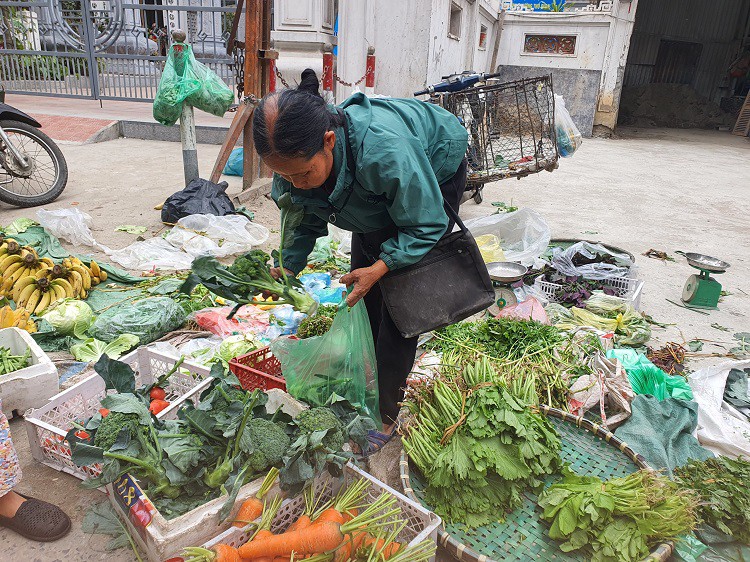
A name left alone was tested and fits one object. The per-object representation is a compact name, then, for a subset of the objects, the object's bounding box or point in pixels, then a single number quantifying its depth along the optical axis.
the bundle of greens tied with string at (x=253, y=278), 2.19
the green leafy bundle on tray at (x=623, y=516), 1.81
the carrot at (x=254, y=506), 1.73
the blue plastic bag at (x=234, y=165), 7.36
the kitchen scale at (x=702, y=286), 4.07
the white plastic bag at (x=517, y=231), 4.63
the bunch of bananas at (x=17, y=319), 3.05
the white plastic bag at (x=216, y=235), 4.74
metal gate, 10.42
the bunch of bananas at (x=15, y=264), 3.58
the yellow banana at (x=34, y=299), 3.48
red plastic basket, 2.58
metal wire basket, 5.11
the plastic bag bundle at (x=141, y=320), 3.31
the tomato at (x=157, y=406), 2.19
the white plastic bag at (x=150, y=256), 4.47
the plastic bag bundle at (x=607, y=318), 3.55
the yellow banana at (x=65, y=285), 3.68
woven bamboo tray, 1.90
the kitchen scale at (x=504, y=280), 3.95
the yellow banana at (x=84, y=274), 3.84
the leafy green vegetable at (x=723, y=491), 1.96
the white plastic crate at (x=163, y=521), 1.60
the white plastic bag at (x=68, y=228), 4.71
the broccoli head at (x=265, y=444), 1.81
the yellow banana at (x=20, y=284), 3.52
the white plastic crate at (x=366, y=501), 1.71
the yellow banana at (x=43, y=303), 3.48
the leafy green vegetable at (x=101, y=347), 3.13
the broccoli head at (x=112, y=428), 1.76
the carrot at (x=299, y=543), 1.65
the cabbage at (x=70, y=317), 3.27
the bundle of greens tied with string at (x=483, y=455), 2.03
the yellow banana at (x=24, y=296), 3.49
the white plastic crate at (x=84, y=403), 2.20
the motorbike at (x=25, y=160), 5.31
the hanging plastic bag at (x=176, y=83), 5.26
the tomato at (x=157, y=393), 2.26
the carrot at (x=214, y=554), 1.54
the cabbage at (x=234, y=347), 3.11
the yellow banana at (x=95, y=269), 4.01
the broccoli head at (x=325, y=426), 1.90
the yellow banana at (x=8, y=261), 3.63
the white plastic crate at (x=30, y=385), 2.49
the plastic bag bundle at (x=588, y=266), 4.16
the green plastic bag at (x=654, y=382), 2.78
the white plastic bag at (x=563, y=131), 5.43
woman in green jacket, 1.79
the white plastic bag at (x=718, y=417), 2.47
